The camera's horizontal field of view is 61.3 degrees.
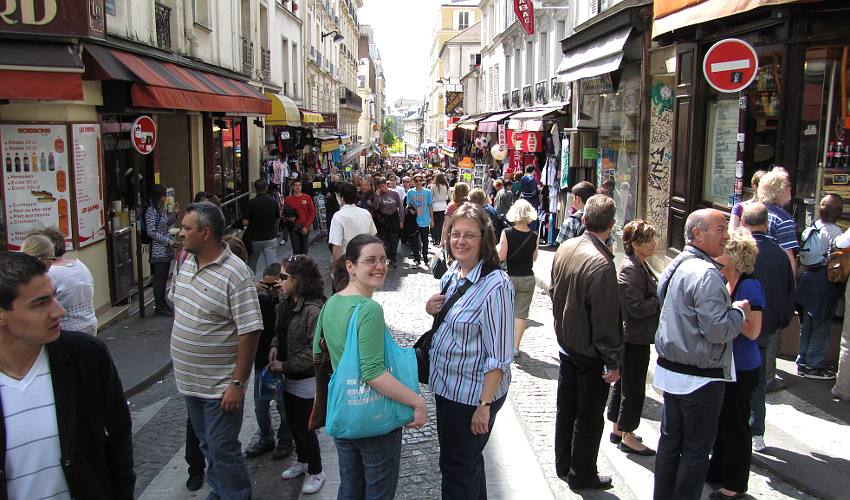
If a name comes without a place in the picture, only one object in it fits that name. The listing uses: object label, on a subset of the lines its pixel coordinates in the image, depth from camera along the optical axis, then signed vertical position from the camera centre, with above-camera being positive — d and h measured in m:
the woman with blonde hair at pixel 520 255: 7.32 -1.11
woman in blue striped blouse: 3.57 -1.02
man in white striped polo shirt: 3.97 -1.07
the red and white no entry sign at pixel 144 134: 9.08 +0.14
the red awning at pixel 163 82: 8.34 +0.86
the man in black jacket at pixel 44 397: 2.45 -0.88
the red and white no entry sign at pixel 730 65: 6.74 +0.81
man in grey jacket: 3.88 -1.09
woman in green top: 3.24 -0.96
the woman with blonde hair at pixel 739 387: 4.27 -1.47
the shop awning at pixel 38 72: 6.94 +0.71
